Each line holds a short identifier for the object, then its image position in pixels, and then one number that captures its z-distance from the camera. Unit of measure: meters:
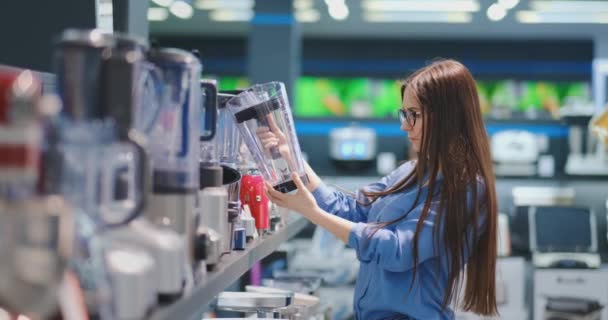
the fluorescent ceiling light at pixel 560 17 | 10.48
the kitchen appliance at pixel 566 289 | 6.00
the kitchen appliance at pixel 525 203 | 6.60
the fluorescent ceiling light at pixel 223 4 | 10.21
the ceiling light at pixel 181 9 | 10.36
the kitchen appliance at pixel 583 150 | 6.84
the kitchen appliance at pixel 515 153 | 6.98
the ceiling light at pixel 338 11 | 10.31
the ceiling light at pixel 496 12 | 9.95
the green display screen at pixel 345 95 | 13.14
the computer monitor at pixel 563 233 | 6.24
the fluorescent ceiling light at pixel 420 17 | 10.66
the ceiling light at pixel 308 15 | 10.79
